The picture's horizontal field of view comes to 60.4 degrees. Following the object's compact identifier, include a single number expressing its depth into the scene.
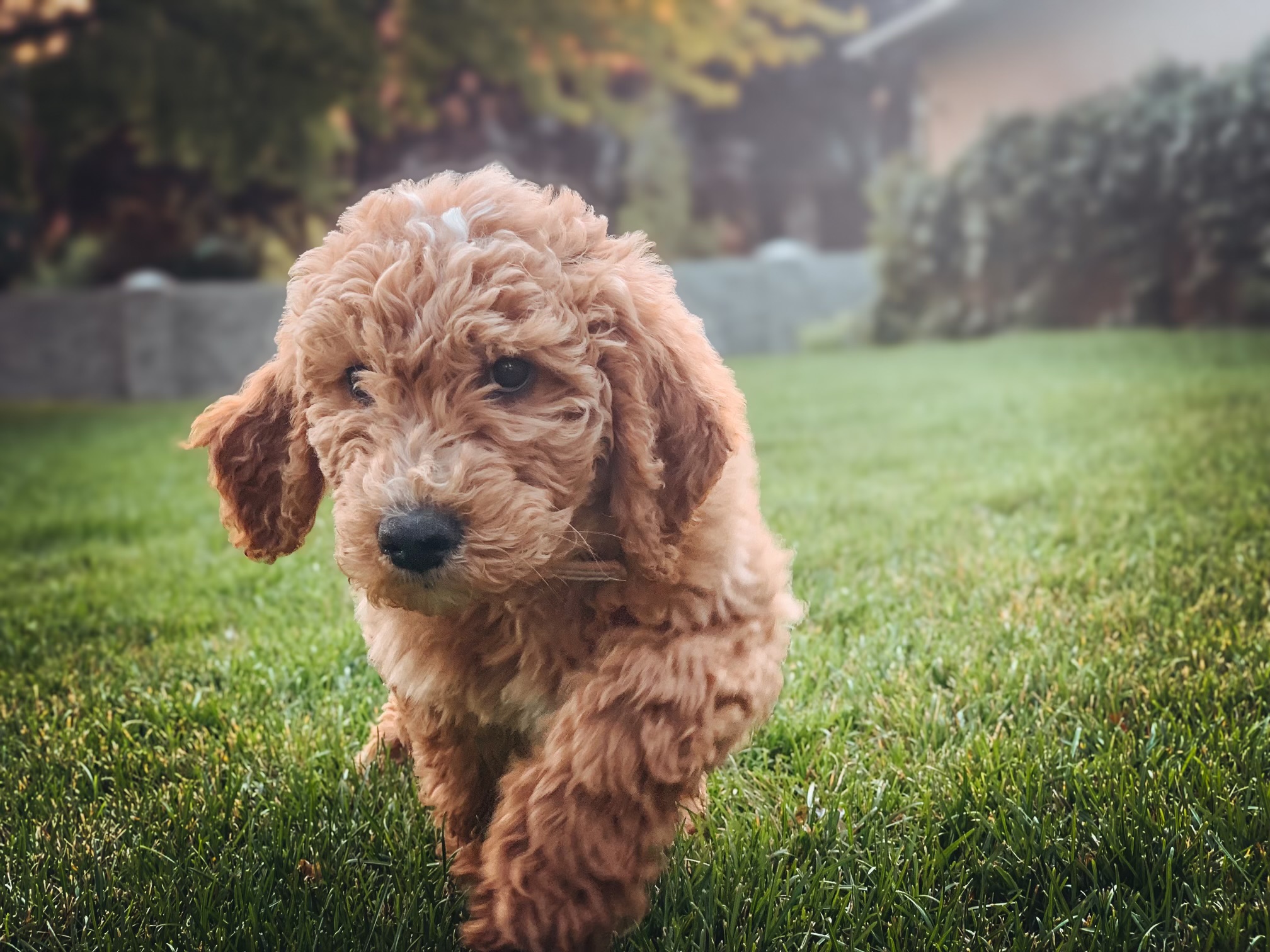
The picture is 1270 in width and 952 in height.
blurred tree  8.73
